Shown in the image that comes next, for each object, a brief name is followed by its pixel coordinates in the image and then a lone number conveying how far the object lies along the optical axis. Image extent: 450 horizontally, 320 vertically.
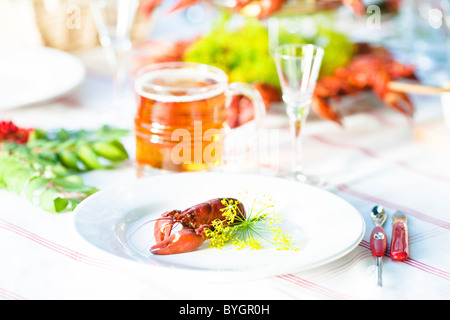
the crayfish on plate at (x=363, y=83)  1.25
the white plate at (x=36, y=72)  1.39
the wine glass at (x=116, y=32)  1.28
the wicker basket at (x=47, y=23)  1.62
